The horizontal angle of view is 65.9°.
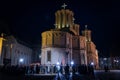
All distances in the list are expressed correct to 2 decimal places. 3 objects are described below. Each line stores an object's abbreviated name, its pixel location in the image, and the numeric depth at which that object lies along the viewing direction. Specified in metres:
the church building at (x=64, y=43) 25.97
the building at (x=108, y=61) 58.71
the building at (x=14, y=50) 32.10
